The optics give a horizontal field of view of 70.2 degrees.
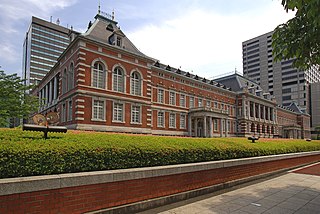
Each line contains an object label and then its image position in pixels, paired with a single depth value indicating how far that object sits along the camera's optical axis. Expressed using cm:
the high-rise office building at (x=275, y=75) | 9912
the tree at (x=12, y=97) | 2052
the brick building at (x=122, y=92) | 2544
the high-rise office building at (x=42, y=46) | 9300
